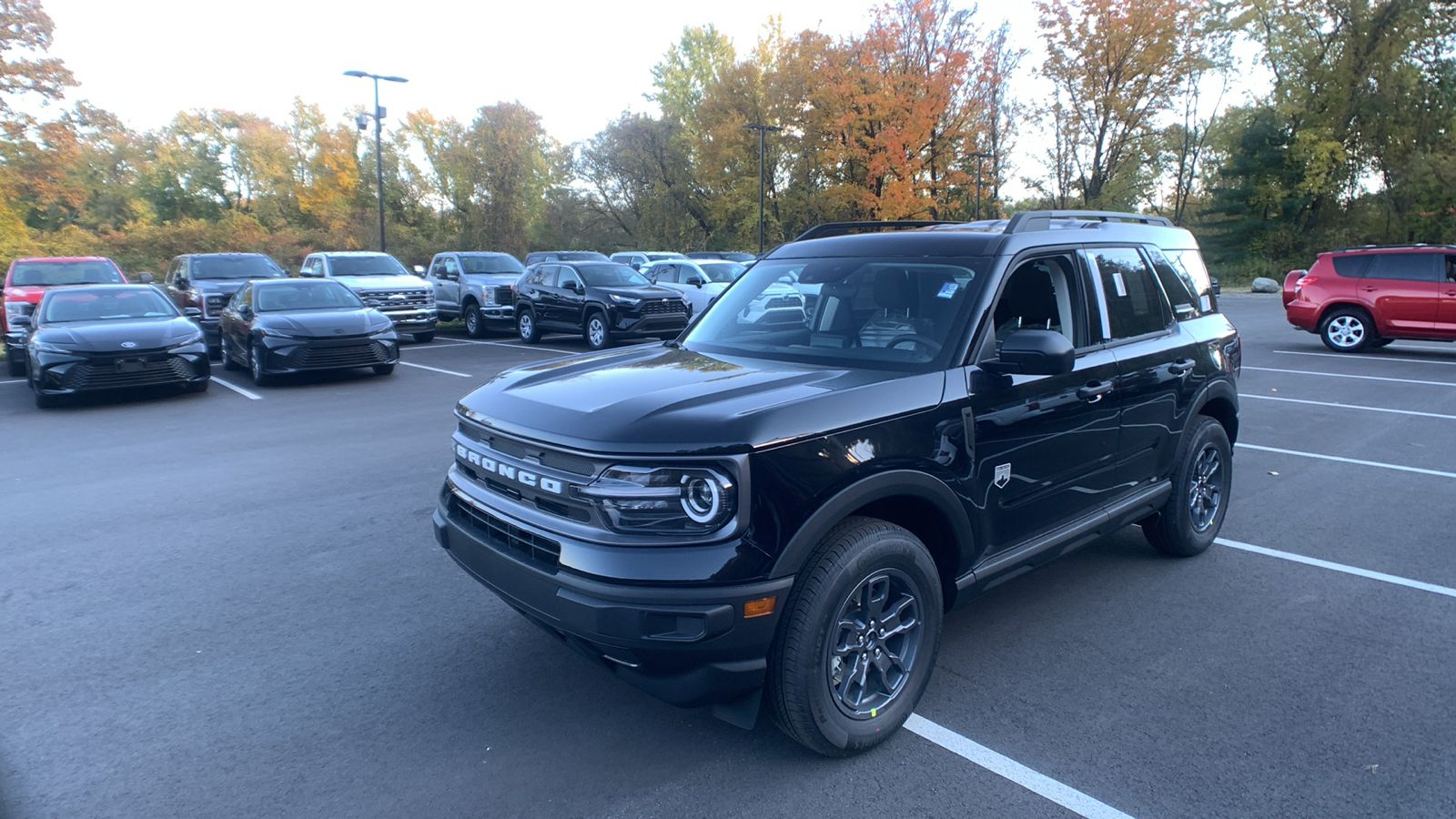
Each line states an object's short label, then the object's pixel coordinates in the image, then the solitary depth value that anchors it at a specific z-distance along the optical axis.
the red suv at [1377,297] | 14.59
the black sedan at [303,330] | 12.19
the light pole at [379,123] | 25.68
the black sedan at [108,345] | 10.64
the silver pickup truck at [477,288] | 19.89
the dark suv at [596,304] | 17.06
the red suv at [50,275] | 15.82
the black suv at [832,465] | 2.79
